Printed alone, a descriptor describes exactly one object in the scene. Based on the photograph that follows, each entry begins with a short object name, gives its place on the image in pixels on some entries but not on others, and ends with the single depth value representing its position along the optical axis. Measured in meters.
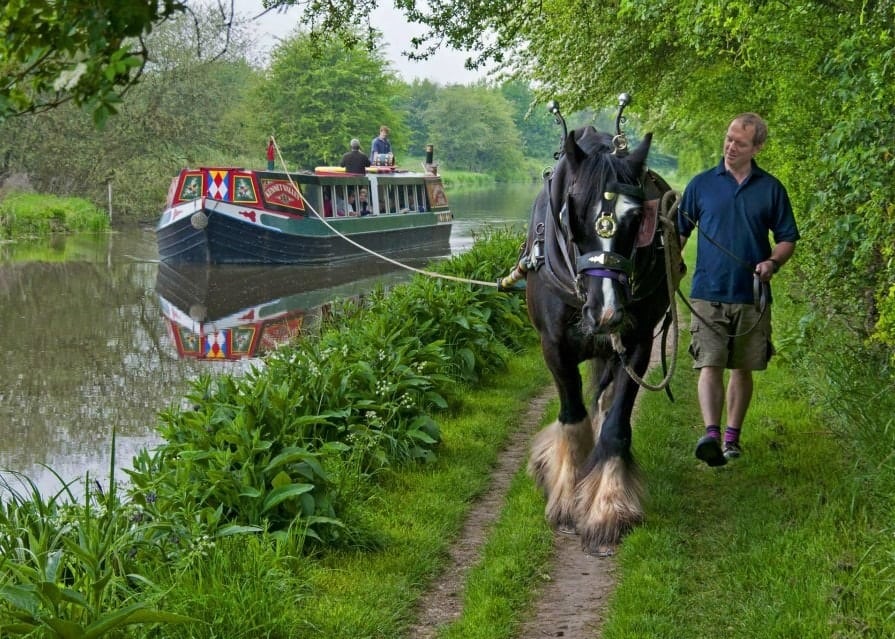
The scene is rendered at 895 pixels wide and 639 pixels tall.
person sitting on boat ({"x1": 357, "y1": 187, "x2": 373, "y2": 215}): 26.20
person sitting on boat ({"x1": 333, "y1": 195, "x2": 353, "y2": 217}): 25.42
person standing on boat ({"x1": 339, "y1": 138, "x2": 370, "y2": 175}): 26.16
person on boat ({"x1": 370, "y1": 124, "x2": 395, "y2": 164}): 27.34
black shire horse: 4.57
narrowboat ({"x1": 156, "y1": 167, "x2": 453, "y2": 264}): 23.70
